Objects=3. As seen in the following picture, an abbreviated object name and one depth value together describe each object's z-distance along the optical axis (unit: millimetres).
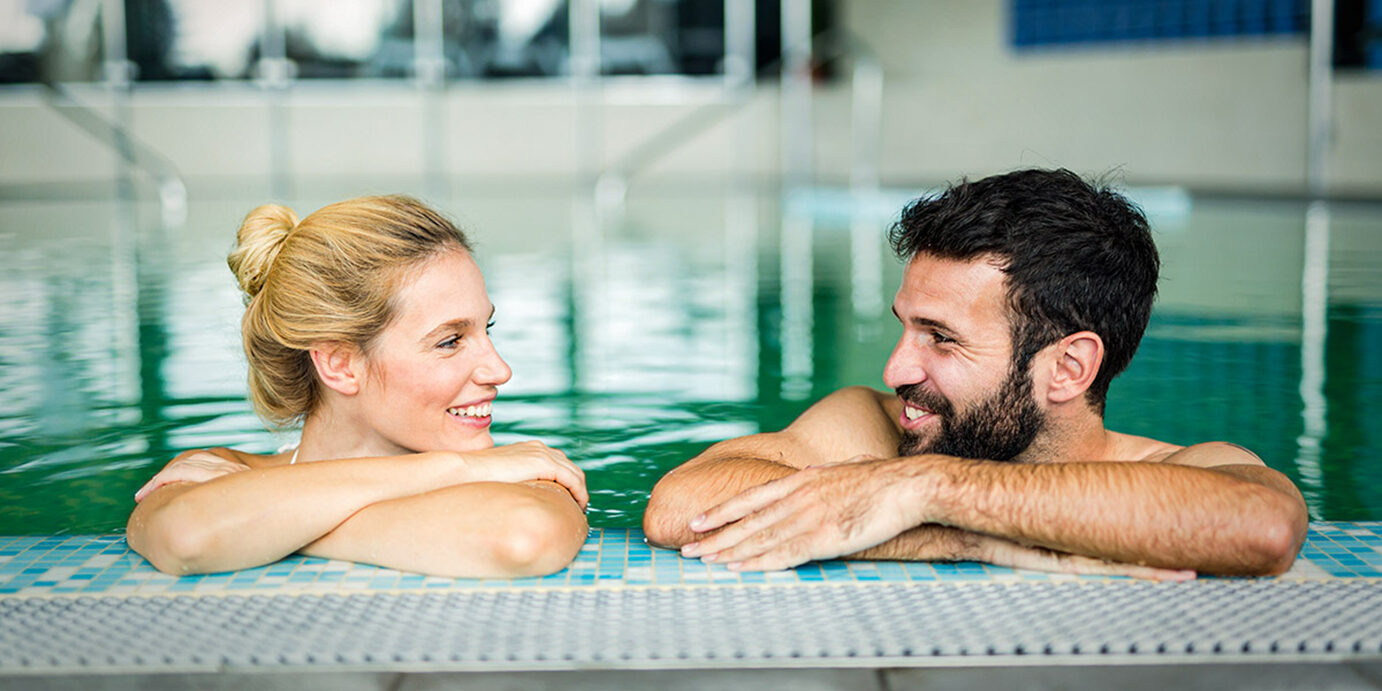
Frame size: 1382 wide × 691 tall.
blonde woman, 2119
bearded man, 2023
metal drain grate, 1760
